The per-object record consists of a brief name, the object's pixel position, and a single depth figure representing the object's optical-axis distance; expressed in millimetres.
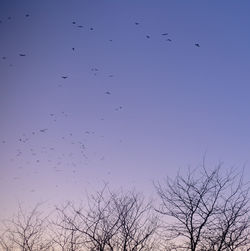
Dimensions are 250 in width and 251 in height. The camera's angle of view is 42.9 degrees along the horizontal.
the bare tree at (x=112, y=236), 13930
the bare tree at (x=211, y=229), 11617
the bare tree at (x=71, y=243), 15294
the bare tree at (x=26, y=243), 16447
